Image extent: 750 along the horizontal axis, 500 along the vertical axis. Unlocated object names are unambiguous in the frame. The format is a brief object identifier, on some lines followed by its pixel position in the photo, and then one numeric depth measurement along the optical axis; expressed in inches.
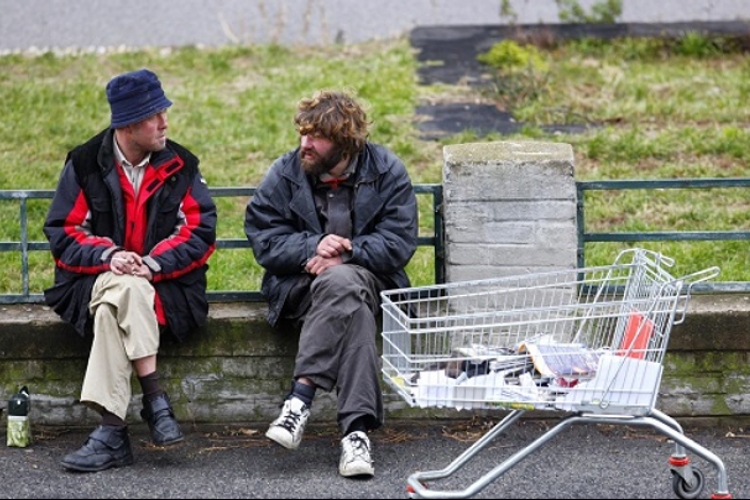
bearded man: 440.5
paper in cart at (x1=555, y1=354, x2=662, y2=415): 379.9
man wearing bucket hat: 445.4
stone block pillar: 477.1
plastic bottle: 466.9
